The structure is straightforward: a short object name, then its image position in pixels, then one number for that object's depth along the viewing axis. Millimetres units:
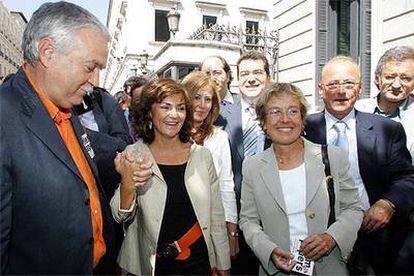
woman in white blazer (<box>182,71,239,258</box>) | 3301
